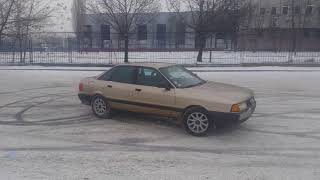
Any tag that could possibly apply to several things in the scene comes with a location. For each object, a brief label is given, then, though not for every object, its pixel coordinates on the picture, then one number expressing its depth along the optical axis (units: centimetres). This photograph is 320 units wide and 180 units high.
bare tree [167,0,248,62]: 2972
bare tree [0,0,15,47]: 2396
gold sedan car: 753
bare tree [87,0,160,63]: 2927
